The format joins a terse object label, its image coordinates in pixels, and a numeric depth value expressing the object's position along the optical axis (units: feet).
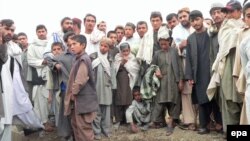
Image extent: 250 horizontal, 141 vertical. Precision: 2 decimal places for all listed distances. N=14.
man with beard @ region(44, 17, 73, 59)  23.79
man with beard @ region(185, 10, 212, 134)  21.56
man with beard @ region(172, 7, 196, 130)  23.06
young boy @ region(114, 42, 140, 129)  24.49
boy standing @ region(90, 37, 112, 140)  22.74
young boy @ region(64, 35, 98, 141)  19.27
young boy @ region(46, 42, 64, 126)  22.17
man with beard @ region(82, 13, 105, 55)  24.23
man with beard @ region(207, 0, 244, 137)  18.82
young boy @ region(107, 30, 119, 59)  25.14
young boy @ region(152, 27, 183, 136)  23.02
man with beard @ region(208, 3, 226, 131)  21.35
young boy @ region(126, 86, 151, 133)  24.07
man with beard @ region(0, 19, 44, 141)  17.70
